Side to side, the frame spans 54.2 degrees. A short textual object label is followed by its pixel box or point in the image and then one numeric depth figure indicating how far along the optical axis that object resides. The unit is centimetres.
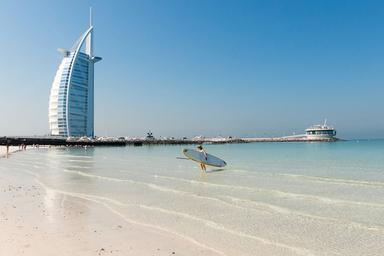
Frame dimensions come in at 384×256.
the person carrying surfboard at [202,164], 2650
